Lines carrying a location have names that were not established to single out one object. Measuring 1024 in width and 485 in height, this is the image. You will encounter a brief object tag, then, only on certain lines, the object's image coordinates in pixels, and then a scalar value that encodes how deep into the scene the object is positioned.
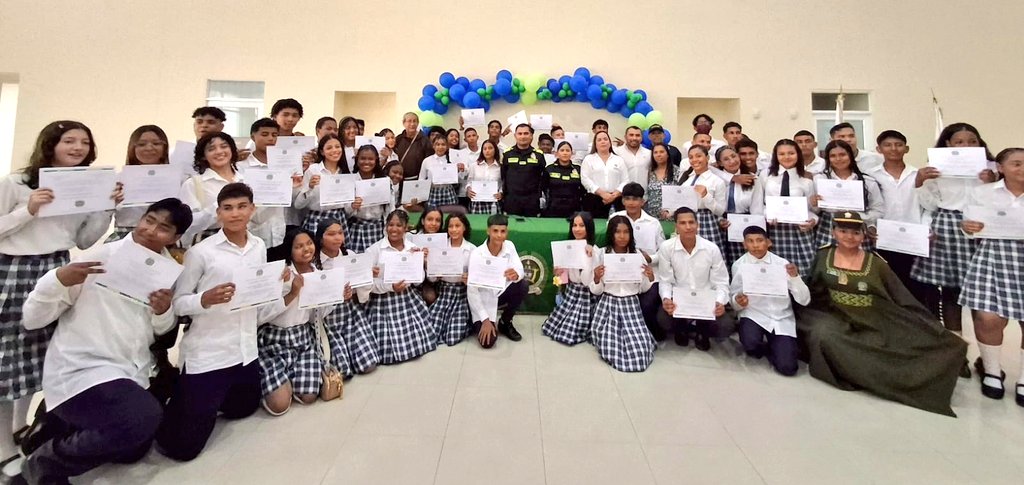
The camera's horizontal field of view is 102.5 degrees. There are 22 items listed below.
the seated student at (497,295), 3.05
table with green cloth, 3.64
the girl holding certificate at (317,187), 2.97
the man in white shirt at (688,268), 3.02
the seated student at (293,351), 2.14
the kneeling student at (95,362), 1.52
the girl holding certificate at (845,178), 3.05
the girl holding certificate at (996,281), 2.46
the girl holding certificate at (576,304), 3.17
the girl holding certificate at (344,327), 2.58
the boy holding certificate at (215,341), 1.78
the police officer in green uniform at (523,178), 4.30
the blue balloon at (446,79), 6.21
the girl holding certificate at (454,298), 3.12
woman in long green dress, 2.34
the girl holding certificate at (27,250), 1.67
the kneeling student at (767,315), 2.76
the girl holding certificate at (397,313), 2.80
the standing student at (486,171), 4.40
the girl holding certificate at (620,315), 2.80
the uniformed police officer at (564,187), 4.30
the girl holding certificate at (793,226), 3.18
